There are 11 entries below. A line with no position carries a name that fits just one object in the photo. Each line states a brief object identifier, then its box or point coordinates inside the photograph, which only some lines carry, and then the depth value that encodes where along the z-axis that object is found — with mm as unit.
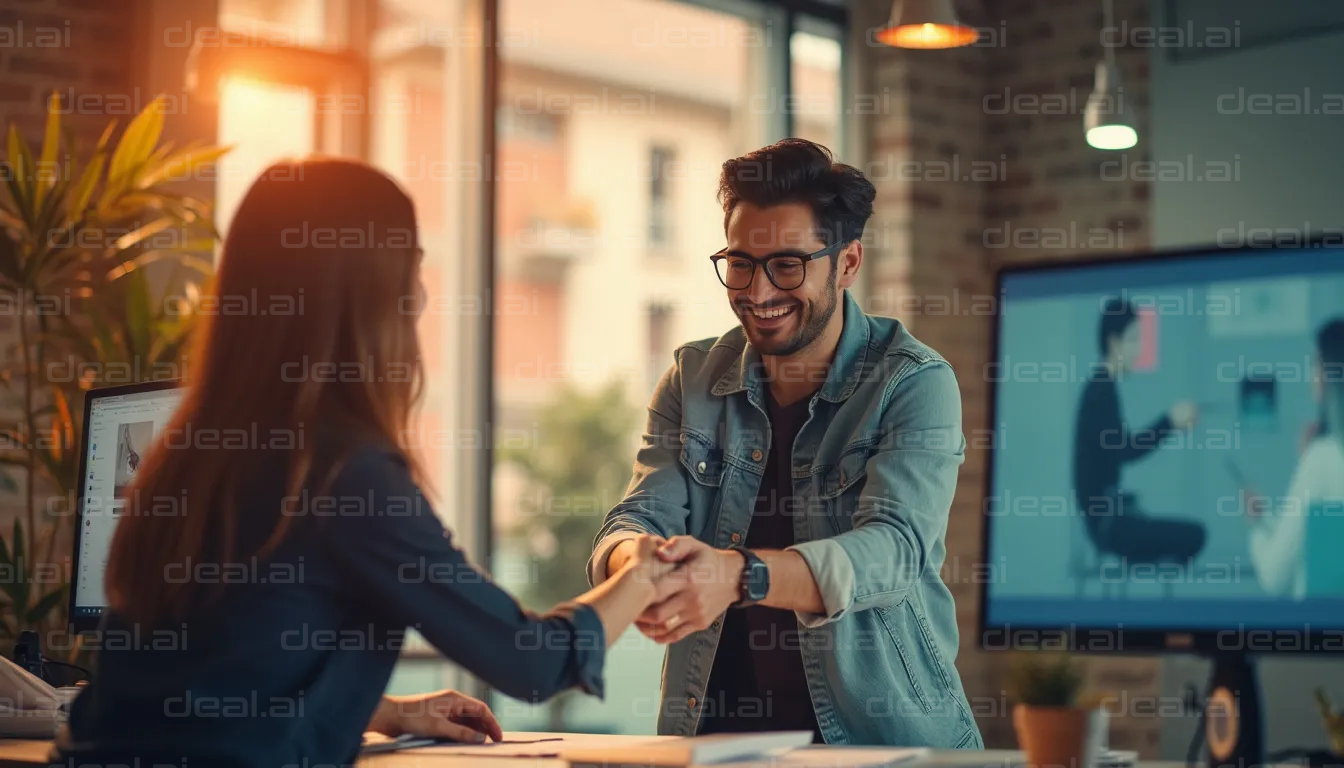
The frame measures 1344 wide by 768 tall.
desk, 2519
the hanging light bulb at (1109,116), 4434
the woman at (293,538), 2432
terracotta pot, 2470
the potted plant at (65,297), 3641
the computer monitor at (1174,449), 2596
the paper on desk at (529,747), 2693
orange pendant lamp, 4072
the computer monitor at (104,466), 3087
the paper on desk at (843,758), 2528
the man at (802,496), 2813
